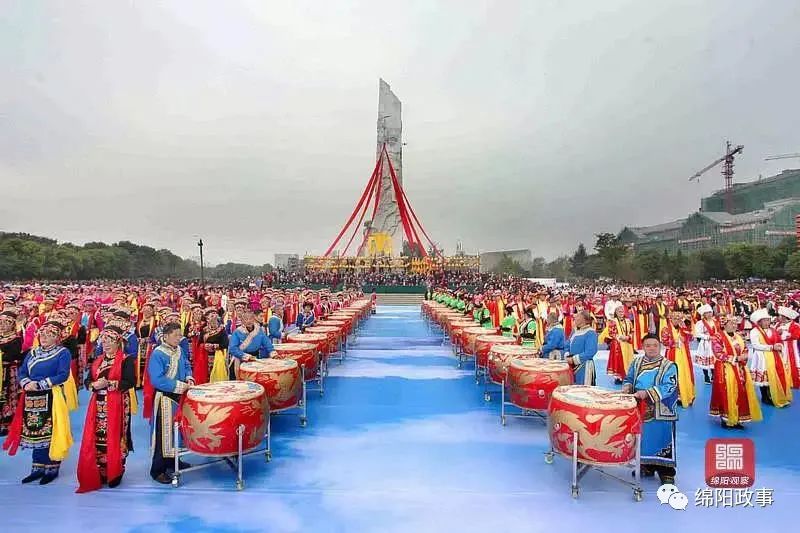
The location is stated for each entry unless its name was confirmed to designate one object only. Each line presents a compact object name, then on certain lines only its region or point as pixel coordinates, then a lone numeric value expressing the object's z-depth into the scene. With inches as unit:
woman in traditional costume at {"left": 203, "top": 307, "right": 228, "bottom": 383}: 209.5
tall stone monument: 1444.4
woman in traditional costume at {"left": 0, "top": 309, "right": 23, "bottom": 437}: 166.2
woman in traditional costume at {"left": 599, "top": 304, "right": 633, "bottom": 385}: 281.1
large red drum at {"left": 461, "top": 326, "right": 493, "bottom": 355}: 290.2
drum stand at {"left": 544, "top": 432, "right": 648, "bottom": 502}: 129.0
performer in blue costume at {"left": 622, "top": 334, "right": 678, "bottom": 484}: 136.9
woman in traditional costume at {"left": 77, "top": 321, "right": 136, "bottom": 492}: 135.4
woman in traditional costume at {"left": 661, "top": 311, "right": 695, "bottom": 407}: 221.0
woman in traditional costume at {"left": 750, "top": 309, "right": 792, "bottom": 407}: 222.1
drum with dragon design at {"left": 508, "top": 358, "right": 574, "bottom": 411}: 179.6
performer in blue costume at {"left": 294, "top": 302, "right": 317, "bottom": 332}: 363.9
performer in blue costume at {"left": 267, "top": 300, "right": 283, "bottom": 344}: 283.4
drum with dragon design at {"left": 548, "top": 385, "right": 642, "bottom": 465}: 127.4
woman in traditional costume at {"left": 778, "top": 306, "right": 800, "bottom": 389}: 247.1
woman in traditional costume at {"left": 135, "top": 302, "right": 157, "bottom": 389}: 234.8
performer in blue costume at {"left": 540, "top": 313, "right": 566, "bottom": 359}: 222.5
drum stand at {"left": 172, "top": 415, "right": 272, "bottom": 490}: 135.1
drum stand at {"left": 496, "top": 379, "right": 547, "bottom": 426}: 196.9
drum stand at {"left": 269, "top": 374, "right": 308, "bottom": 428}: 198.7
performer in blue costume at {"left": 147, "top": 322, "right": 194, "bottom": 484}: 140.9
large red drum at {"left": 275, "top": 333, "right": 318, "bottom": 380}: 221.3
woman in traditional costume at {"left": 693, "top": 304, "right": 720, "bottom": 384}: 255.1
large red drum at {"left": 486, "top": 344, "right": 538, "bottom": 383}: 212.1
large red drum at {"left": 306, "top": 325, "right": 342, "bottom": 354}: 300.8
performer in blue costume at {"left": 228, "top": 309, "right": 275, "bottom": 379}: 205.3
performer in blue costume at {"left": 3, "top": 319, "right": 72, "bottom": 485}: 139.8
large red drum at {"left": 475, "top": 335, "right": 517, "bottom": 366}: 255.8
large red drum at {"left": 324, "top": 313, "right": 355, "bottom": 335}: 390.6
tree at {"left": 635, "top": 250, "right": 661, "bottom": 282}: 1279.5
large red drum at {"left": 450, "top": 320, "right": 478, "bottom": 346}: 338.3
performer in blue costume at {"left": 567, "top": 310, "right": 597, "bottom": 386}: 200.2
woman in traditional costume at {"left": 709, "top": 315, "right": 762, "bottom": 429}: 189.7
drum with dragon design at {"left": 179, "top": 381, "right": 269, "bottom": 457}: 134.9
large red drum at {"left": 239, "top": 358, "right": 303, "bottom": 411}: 177.3
